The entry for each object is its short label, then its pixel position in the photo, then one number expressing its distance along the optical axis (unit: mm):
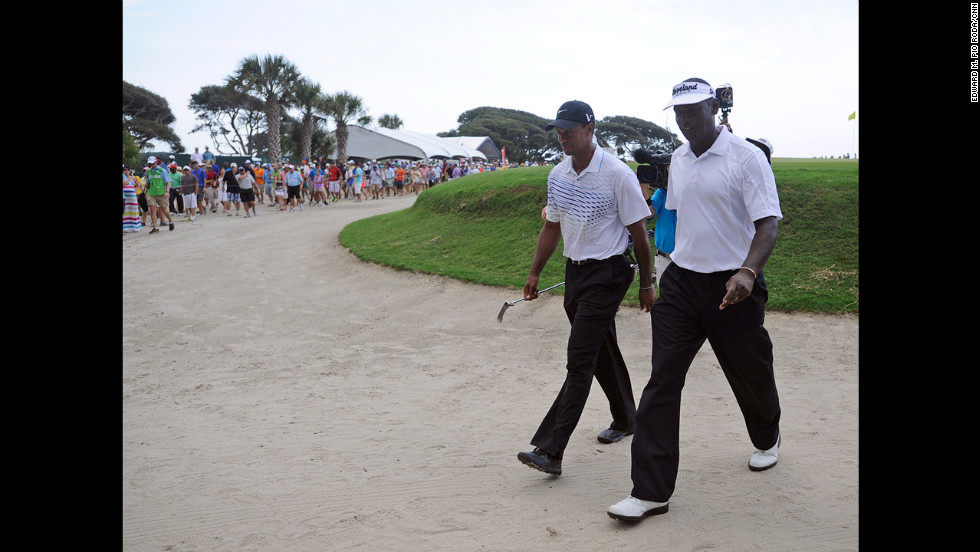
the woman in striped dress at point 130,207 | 18359
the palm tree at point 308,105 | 46406
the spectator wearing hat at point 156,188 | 19312
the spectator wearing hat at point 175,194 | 22750
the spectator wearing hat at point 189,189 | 22516
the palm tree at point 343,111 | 49844
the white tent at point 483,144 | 70688
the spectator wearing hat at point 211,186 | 25172
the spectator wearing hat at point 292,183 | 24484
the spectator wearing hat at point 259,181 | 27641
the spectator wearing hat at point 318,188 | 27319
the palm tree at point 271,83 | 43656
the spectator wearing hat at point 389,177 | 33125
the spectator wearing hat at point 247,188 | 22734
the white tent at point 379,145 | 53531
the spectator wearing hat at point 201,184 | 24500
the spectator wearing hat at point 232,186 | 23281
